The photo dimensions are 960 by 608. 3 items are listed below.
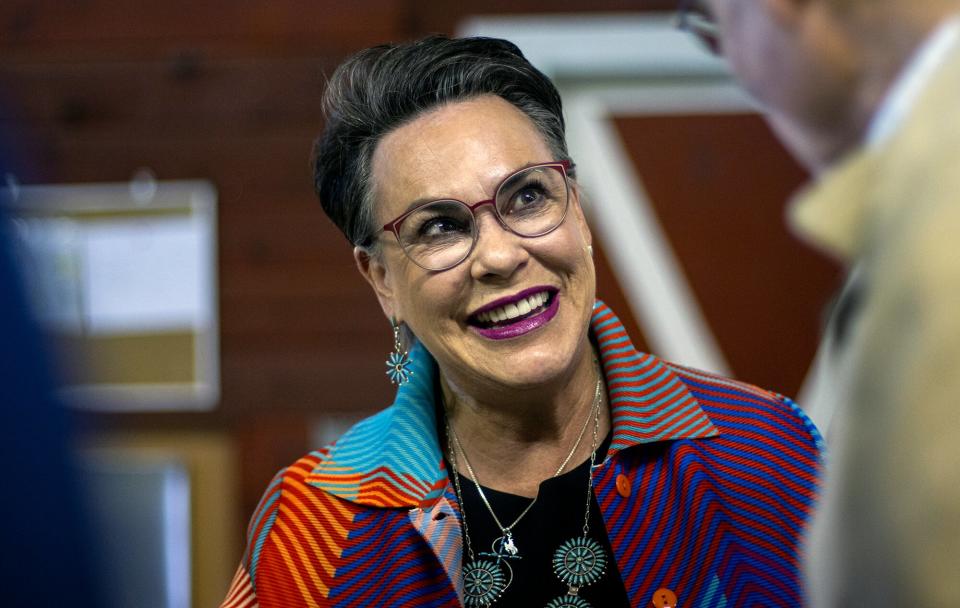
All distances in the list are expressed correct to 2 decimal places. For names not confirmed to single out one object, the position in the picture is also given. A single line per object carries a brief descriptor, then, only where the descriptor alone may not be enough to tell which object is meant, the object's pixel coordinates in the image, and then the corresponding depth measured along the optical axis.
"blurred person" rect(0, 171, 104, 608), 1.52
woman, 2.32
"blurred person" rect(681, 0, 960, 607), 1.68
